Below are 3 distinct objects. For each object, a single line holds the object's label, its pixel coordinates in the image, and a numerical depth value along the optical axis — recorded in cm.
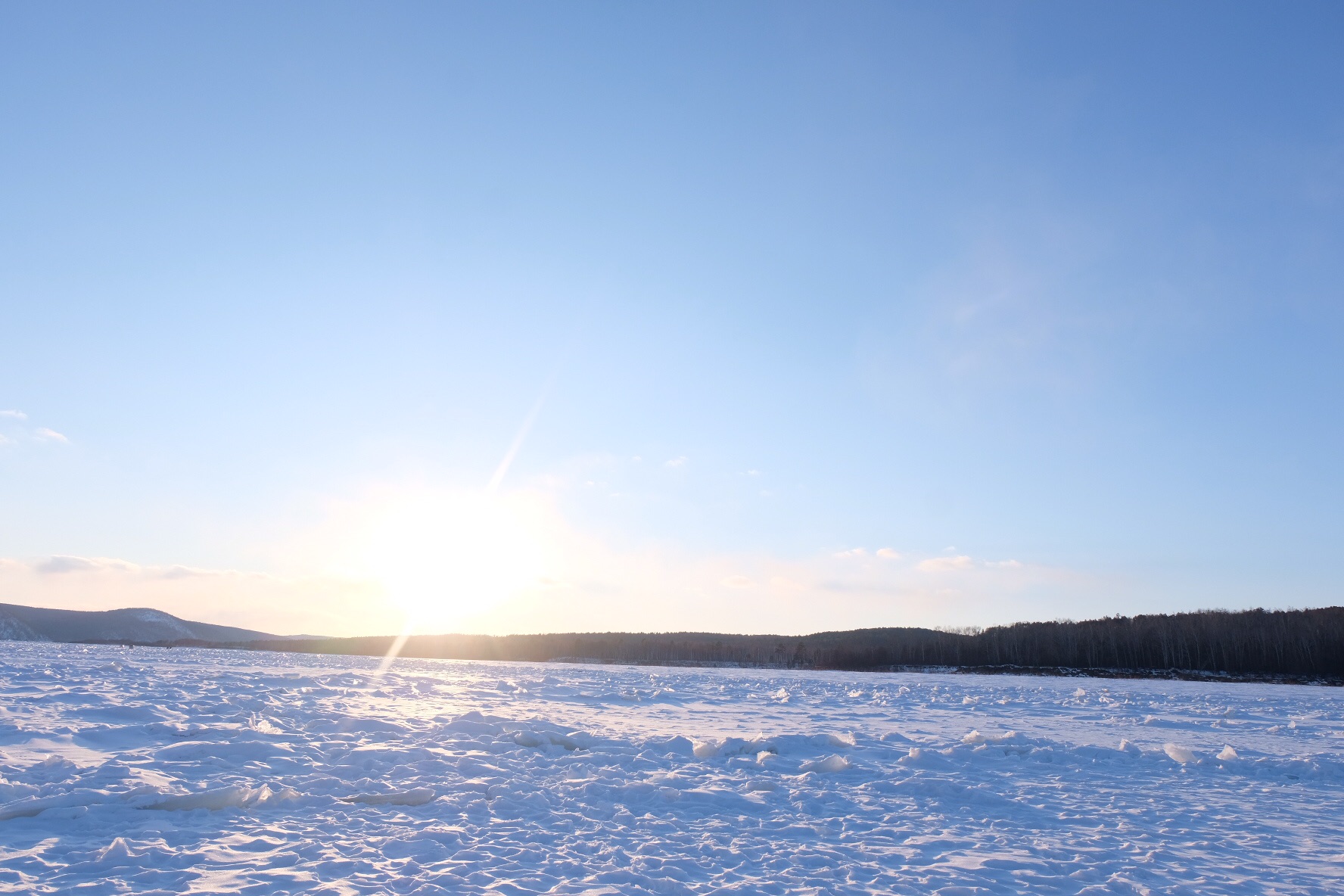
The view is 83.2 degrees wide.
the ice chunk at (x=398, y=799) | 768
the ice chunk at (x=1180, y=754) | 1133
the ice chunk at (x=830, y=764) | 1010
